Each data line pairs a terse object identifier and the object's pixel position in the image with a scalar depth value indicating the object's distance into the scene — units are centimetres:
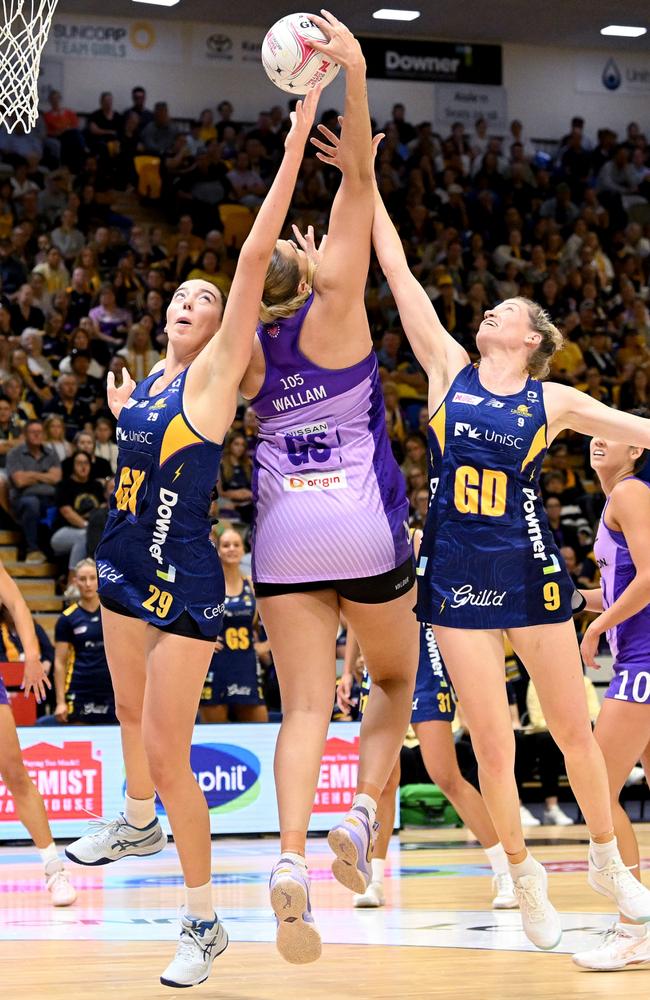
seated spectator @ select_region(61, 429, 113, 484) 1329
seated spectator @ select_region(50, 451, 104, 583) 1320
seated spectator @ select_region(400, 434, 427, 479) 1475
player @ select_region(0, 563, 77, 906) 699
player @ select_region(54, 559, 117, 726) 1120
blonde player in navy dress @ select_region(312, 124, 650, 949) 497
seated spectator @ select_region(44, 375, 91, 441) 1427
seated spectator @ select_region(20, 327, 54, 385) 1480
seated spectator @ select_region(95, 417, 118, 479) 1373
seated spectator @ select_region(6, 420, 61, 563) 1345
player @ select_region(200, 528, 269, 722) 1155
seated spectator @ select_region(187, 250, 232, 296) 1627
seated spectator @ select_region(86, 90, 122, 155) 1777
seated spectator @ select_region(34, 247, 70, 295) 1588
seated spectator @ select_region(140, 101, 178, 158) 1822
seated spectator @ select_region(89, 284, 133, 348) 1550
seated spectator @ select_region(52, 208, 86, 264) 1653
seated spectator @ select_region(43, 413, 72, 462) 1370
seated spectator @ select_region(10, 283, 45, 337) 1530
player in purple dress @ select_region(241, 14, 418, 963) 464
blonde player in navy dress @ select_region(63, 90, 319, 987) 457
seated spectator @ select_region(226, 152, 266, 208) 1803
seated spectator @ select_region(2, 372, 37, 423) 1405
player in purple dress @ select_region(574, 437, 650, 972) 575
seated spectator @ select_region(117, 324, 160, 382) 1493
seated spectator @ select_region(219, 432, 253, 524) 1400
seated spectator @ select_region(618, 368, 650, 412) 1684
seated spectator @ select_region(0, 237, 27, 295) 1561
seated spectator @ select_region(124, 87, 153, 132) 1820
